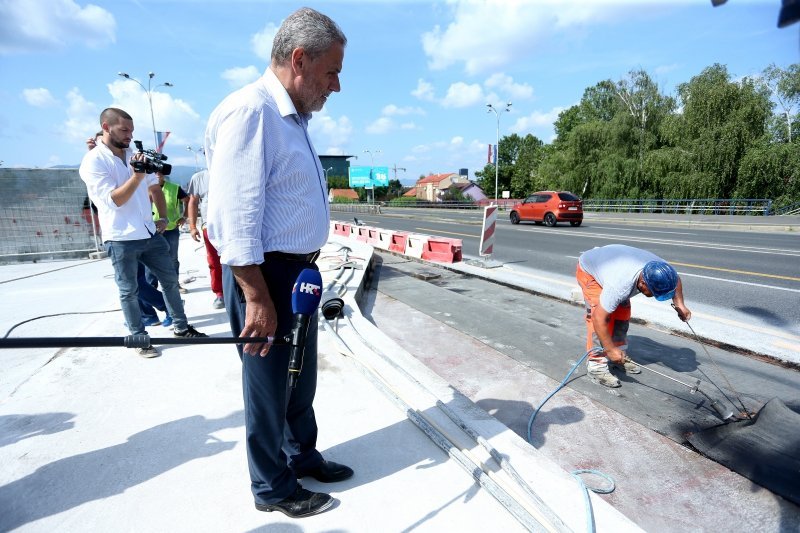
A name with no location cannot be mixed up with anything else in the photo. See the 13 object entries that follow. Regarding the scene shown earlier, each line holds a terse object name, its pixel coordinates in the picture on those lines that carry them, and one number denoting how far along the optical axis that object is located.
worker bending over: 3.13
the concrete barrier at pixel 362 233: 12.88
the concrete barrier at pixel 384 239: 11.34
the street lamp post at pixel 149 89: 24.15
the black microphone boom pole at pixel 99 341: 1.05
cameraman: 3.35
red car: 18.95
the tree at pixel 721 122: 24.70
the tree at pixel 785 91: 24.98
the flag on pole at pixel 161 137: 20.06
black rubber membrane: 2.24
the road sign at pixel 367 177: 64.75
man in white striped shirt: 1.51
